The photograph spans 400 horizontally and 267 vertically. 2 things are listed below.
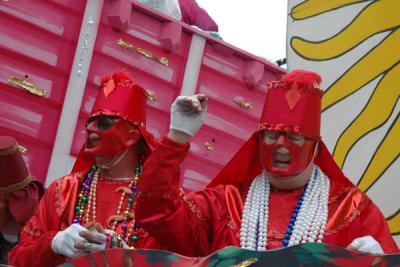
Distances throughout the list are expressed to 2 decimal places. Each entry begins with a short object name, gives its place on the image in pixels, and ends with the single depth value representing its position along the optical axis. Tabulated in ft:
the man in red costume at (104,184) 14.42
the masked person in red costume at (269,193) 12.72
